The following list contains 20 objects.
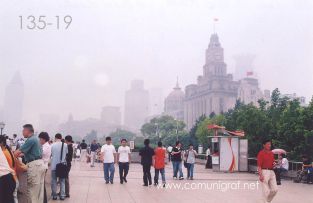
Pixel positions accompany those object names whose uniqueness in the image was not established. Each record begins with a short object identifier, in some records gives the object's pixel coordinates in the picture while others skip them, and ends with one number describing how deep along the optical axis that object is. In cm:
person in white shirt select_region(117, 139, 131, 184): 1605
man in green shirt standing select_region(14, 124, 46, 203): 872
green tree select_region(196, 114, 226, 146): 7800
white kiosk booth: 2331
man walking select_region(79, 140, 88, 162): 2742
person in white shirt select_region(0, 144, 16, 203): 654
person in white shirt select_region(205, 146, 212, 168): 2847
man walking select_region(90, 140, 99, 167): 2526
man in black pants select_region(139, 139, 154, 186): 1547
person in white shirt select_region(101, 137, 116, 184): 1576
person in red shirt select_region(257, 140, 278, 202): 1095
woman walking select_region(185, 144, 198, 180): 1861
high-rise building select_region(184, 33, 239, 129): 15775
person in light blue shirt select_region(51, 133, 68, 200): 1134
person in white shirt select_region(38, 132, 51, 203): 1064
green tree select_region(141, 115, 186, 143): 11400
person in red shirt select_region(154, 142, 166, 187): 1568
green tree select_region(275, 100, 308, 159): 2753
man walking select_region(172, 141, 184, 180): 1808
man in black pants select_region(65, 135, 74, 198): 1185
